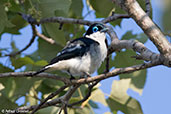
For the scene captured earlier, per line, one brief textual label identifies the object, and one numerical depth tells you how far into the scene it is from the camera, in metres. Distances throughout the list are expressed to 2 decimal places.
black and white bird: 6.92
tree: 4.32
